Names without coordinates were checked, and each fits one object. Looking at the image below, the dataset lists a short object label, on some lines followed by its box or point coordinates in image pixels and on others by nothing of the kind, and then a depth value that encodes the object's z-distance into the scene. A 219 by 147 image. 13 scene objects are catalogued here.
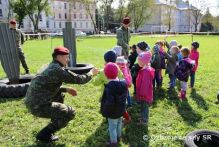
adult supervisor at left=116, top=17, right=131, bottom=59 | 5.81
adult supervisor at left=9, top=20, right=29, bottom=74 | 6.70
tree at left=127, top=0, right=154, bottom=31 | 53.28
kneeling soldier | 3.16
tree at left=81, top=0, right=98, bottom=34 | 46.33
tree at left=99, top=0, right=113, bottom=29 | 52.04
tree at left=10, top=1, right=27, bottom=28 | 42.91
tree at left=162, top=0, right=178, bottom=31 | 56.27
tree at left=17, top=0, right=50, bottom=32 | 42.43
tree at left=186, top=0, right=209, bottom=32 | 52.84
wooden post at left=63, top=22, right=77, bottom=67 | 7.00
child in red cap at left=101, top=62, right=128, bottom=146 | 3.10
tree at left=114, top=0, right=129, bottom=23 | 54.01
